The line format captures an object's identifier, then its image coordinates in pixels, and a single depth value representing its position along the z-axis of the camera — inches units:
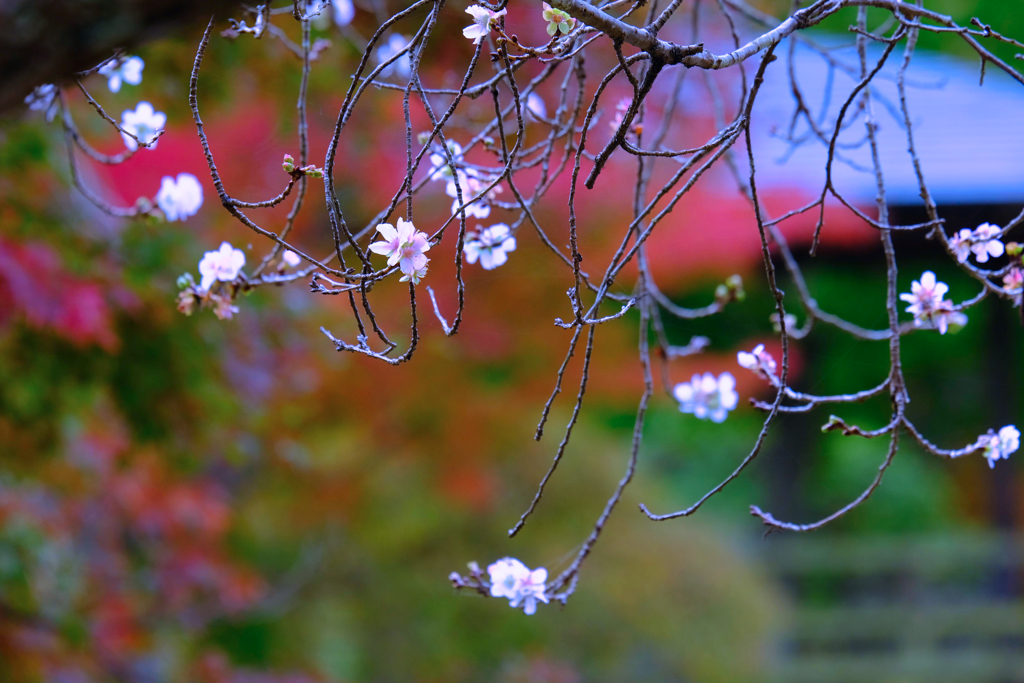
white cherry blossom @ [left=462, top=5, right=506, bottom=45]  79.3
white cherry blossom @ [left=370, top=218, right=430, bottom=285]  79.3
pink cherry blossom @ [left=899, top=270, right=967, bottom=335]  82.8
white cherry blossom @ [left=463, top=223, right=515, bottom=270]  83.7
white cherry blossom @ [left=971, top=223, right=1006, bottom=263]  82.3
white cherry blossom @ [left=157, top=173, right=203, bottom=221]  86.8
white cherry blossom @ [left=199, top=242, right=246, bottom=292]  83.5
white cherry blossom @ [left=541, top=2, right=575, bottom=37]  78.5
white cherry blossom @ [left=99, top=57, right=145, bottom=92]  86.1
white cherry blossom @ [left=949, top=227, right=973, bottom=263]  82.4
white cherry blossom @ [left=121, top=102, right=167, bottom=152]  87.1
